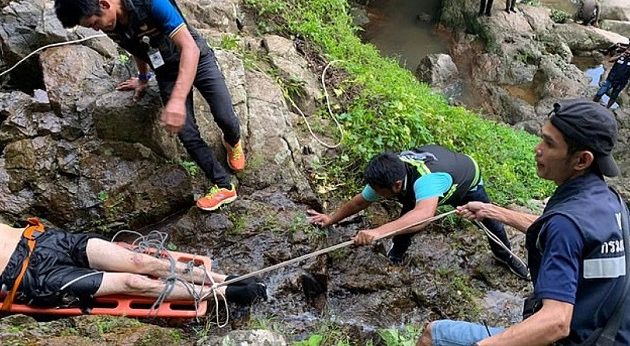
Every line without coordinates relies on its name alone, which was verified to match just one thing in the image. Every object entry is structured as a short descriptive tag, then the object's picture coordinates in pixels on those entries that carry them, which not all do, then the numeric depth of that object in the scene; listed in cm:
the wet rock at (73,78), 482
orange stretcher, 351
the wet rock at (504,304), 441
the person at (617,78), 1127
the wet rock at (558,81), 1251
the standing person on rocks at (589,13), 1577
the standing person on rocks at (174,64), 360
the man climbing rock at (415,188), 394
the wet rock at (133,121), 453
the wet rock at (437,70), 1220
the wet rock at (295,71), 627
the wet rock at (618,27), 1650
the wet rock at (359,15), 1389
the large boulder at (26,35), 548
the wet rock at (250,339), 286
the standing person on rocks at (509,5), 1434
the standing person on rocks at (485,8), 1394
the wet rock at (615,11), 1716
